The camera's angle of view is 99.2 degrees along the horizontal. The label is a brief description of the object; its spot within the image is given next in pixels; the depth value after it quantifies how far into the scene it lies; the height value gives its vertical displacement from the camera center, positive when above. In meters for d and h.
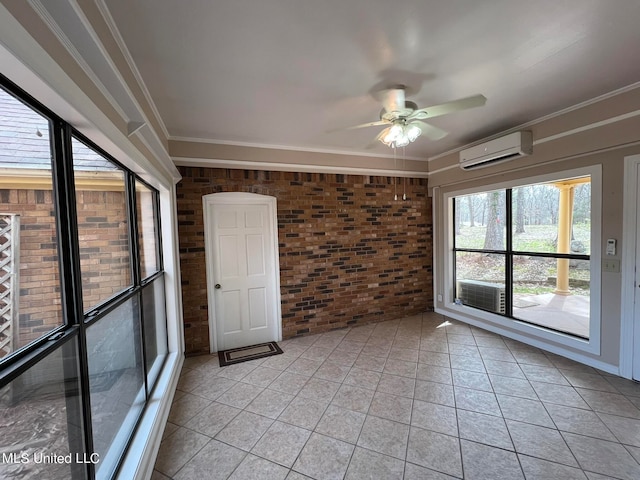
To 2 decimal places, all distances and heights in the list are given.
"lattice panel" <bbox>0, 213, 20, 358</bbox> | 0.83 -0.13
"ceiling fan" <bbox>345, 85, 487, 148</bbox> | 2.04 +0.89
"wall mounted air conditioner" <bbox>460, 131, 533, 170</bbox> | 3.05 +0.87
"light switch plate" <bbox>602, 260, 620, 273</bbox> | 2.60 -0.45
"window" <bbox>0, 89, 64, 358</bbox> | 0.86 +0.02
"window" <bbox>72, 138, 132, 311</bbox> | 1.34 +0.06
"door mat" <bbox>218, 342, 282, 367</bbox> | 3.24 -1.53
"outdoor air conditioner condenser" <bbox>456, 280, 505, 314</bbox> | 3.82 -1.06
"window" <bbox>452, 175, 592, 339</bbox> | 2.99 -0.39
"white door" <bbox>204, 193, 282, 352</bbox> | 3.48 -0.51
